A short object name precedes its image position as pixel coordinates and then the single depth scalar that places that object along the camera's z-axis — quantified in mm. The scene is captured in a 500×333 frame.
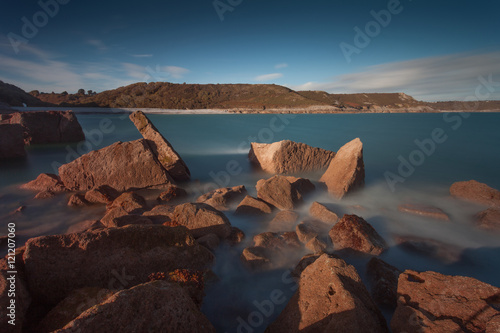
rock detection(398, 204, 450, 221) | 7371
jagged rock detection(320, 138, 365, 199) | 8742
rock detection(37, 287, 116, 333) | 2587
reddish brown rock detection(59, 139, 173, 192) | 8672
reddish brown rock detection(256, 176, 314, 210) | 7457
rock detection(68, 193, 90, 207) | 7430
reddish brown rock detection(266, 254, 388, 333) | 2543
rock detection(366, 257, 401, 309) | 3887
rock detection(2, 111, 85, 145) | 17125
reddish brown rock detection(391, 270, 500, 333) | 2648
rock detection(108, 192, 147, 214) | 7027
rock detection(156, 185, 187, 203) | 8037
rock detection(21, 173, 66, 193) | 8672
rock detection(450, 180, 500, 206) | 8305
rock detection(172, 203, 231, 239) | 5445
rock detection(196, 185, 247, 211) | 7656
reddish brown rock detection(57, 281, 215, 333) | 1840
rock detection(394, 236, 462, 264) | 5590
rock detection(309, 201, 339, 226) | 6629
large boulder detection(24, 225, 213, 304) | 3064
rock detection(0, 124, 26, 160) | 13133
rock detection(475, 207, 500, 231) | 6658
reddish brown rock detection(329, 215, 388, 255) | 5250
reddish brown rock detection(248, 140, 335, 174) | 11196
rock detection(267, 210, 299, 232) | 6402
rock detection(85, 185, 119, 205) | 7629
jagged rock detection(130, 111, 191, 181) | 9820
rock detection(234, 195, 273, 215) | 7116
